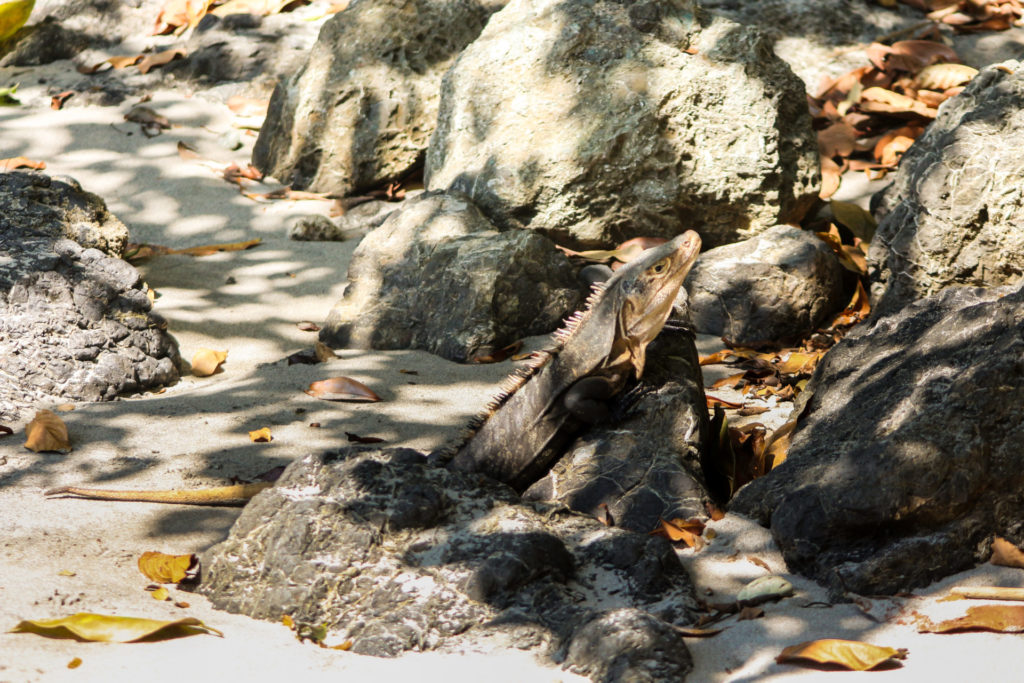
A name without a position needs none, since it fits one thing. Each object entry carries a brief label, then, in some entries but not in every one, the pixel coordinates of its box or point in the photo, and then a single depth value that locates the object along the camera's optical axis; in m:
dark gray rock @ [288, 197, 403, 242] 13.32
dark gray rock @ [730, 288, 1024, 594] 5.64
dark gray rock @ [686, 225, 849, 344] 10.53
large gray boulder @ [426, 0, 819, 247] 11.80
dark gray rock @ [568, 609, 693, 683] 4.82
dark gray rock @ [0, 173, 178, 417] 9.26
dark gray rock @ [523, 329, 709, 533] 6.80
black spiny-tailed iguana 7.58
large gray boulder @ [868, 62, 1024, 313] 9.27
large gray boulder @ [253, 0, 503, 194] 14.52
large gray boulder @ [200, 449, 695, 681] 5.30
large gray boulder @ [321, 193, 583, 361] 10.27
